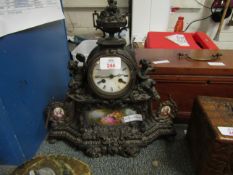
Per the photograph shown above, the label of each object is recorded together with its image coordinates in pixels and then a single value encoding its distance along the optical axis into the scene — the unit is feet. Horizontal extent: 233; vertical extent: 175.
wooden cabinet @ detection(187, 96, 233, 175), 2.08
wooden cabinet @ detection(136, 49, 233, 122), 2.95
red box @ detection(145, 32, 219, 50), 4.03
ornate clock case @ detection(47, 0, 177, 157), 2.40
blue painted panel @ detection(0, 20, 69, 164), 2.29
